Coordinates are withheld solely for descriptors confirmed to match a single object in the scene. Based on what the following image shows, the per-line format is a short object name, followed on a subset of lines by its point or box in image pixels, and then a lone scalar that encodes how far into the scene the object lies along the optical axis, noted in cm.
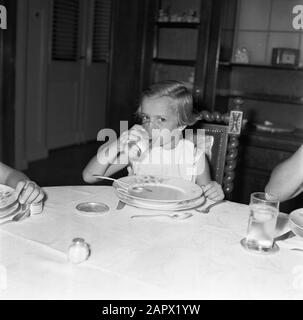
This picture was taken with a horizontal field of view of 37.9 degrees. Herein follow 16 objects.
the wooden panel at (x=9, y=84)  338
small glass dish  123
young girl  161
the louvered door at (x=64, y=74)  505
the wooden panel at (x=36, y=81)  453
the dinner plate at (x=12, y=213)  115
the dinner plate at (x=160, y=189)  132
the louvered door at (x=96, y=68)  560
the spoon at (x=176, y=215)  123
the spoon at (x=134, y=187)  140
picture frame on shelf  328
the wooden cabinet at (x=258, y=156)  307
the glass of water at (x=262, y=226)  105
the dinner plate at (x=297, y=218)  113
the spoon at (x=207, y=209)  131
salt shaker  92
